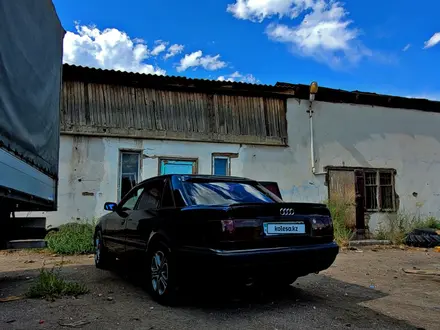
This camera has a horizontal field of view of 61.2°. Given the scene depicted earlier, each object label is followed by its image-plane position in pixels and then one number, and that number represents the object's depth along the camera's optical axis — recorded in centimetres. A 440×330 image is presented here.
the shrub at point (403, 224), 1234
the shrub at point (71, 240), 858
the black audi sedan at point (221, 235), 362
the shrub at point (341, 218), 1075
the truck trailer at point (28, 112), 361
